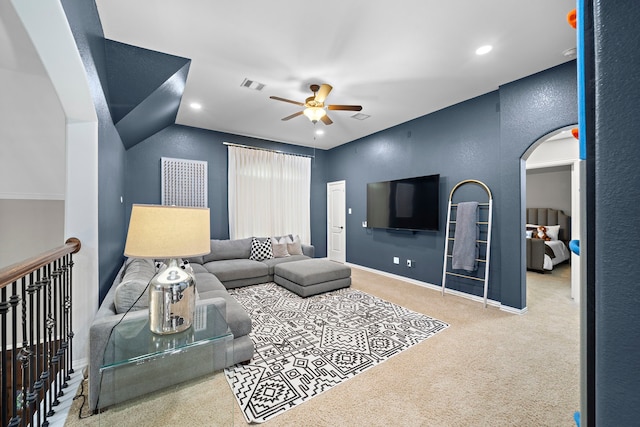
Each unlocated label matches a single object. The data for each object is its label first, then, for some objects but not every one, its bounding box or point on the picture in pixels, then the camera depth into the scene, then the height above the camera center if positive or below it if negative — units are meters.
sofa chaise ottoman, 3.72 -0.93
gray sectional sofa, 1.38 -0.83
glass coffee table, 1.33 -0.77
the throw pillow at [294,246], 5.23 -0.65
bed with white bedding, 5.17 -0.56
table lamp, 1.39 -0.19
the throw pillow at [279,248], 5.04 -0.65
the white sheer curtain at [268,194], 5.30 +0.47
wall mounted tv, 4.20 +0.21
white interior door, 6.30 -0.18
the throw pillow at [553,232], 5.94 -0.39
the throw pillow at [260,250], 4.90 -0.67
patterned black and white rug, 1.83 -1.22
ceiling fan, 3.06 +1.37
